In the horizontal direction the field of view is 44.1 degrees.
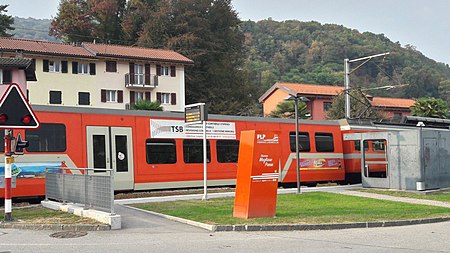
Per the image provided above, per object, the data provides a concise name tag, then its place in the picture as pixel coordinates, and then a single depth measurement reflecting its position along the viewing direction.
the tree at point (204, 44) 56.00
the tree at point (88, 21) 59.31
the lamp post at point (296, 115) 20.70
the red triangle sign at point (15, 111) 12.69
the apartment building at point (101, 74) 48.09
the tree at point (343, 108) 48.94
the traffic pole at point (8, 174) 12.83
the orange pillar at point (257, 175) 13.49
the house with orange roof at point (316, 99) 65.44
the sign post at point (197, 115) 18.17
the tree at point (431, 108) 49.06
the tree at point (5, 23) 54.65
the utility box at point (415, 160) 22.58
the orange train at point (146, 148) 18.09
